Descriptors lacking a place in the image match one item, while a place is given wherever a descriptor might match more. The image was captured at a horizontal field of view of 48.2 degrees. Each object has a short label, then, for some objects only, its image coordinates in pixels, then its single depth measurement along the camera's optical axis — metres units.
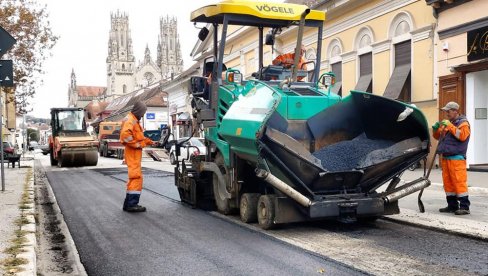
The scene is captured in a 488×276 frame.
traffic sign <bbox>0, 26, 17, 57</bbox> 9.62
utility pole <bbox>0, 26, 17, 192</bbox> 11.02
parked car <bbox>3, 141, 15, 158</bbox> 23.05
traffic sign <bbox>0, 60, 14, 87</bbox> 11.02
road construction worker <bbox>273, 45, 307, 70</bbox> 8.21
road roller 23.14
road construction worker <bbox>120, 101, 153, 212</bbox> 8.89
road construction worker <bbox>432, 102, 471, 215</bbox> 7.82
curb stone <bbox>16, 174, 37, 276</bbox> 4.73
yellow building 16.84
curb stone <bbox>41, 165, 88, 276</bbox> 5.17
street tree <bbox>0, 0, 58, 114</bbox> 20.81
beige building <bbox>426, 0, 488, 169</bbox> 14.14
